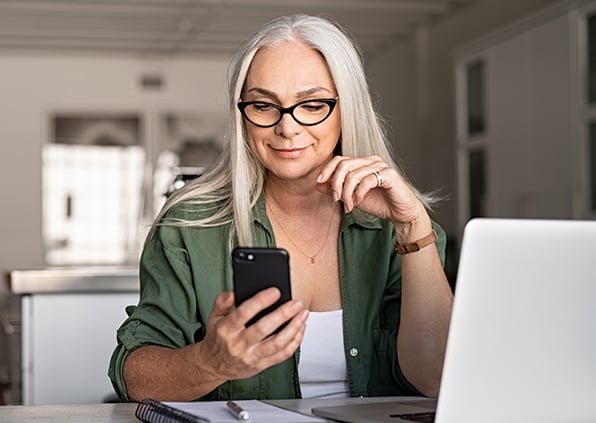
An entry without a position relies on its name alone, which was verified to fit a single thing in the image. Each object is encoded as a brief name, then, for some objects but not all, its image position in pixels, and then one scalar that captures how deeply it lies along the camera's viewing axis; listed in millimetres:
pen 1336
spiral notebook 1329
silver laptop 1122
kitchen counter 3160
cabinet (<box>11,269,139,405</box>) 3207
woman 1721
